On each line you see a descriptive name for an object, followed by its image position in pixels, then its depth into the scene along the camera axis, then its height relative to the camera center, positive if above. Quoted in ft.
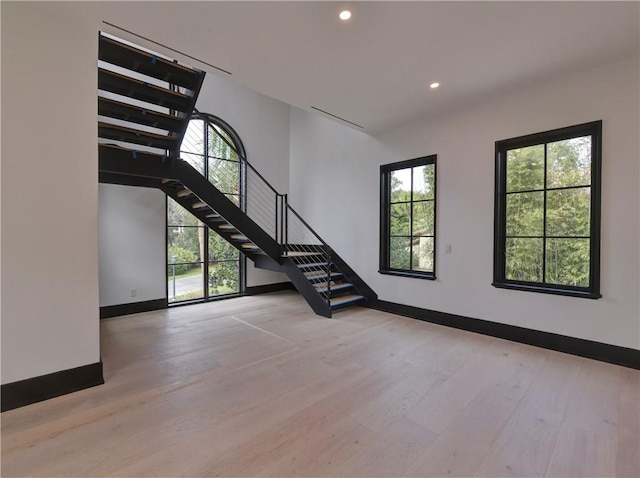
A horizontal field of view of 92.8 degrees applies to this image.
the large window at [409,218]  14.40 +0.88
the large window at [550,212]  10.22 +0.91
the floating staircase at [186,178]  9.84 +2.43
